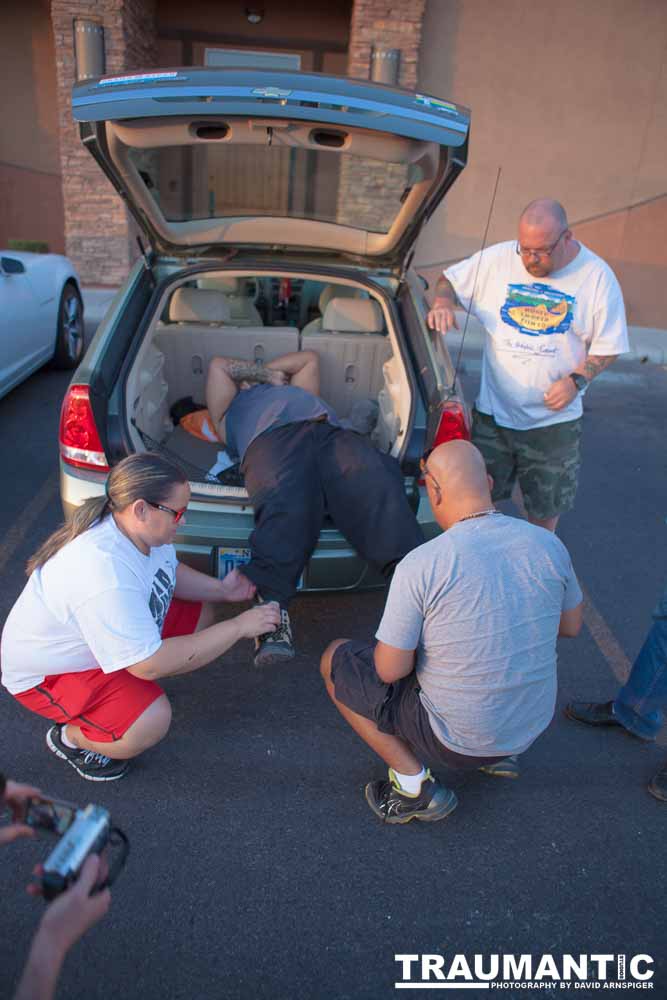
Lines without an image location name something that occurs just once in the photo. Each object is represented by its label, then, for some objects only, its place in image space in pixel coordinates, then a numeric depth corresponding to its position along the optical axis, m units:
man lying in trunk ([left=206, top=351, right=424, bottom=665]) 2.80
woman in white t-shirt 2.14
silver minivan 2.84
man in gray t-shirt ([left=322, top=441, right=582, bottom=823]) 1.99
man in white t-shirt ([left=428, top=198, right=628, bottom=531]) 3.13
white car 5.29
